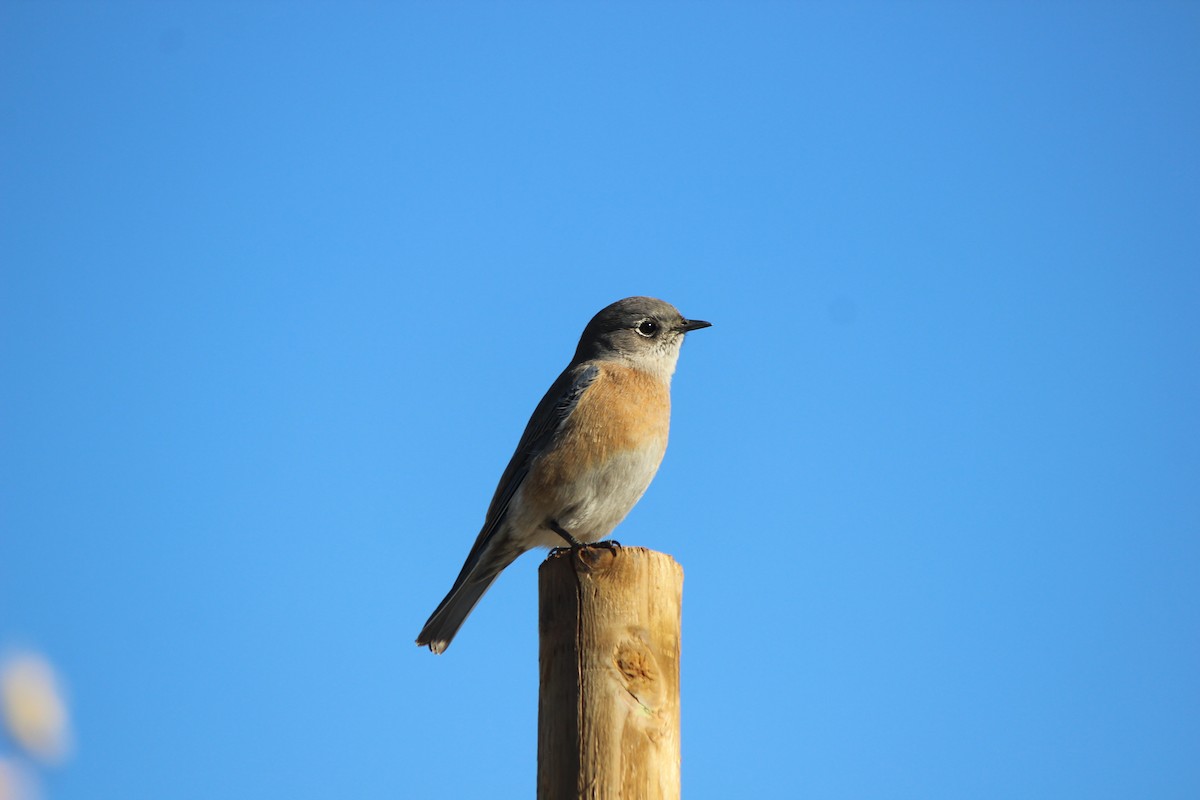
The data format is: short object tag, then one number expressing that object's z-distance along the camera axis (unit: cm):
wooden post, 844
